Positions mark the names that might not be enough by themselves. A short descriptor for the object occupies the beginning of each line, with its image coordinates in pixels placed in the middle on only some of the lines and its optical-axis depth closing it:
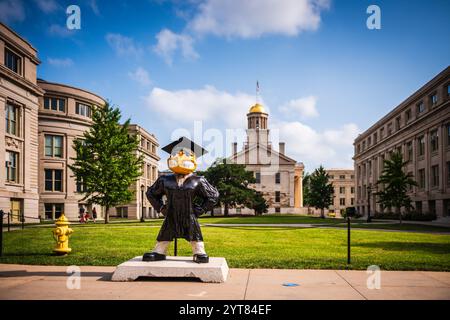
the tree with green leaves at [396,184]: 38.16
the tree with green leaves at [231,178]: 61.22
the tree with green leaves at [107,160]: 32.31
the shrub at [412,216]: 41.00
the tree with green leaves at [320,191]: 72.50
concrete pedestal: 7.44
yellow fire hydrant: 10.66
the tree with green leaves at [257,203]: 62.51
